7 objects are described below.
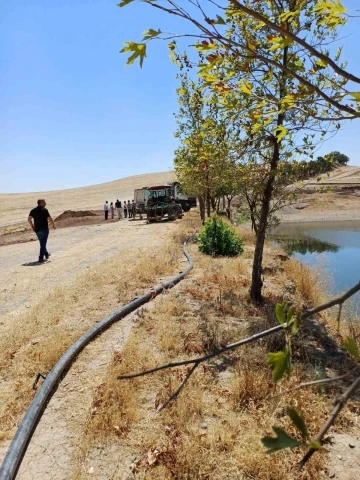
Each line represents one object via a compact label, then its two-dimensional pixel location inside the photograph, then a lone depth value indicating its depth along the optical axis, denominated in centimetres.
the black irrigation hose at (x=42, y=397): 319
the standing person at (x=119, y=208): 3338
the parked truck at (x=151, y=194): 2894
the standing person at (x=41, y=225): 1168
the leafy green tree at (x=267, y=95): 139
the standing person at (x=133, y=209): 2993
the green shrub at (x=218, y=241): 1308
